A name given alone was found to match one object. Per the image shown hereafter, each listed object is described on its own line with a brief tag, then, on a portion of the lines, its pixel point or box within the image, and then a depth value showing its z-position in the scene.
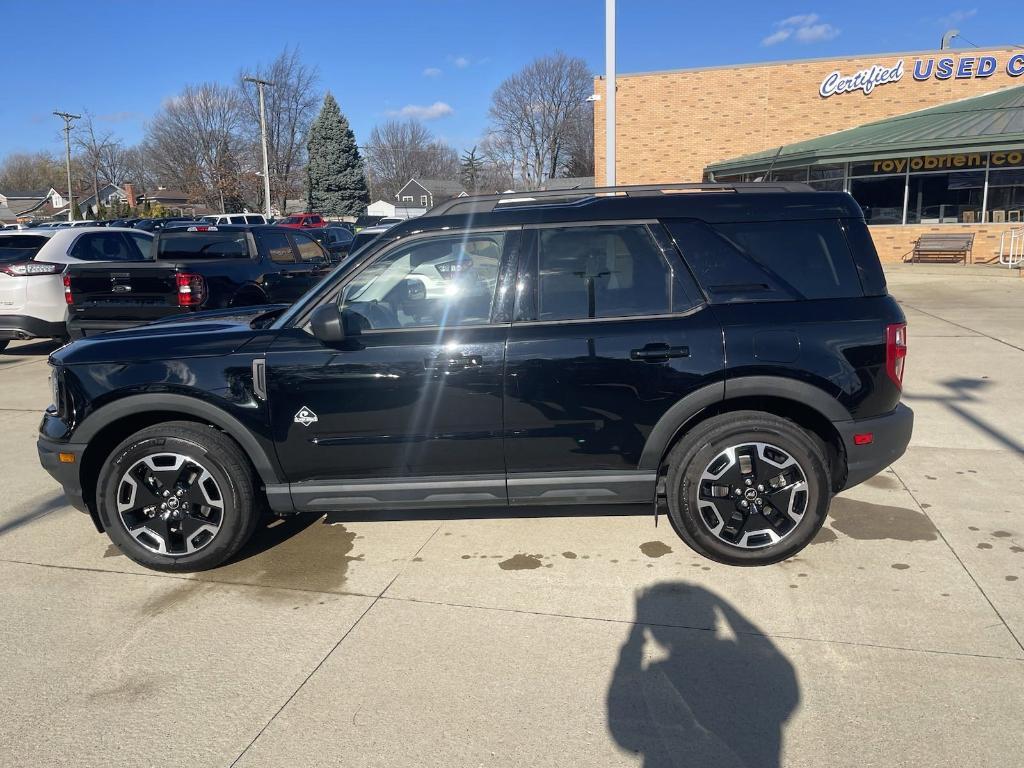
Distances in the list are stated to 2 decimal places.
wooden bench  21.08
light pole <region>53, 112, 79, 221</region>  56.71
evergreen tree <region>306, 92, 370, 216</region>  60.22
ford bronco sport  3.91
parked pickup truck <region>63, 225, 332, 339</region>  9.32
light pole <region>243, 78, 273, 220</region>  38.75
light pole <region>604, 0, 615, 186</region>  11.78
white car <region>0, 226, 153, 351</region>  10.06
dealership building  21.06
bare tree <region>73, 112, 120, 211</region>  62.34
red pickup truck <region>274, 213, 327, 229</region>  36.06
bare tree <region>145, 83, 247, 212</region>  54.41
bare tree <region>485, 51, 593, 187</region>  69.38
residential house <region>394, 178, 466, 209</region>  86.12
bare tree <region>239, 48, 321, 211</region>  58.88
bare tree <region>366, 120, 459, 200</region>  91.50
